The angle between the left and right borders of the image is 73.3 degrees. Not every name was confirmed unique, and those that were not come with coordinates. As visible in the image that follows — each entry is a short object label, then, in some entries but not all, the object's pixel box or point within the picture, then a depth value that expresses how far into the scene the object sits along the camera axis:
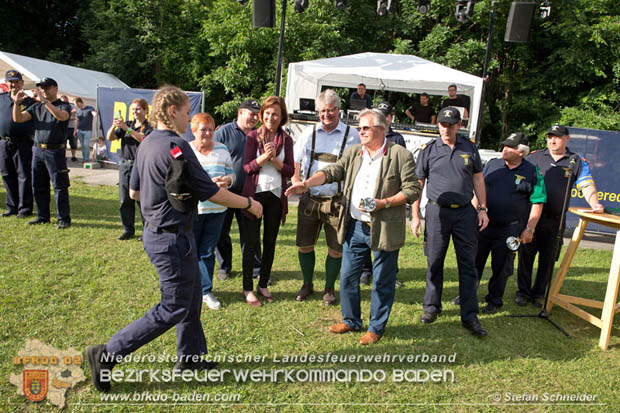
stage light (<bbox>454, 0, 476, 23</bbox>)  10.70
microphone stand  4.07
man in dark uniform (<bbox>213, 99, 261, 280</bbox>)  4.36
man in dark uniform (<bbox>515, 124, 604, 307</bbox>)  4.35
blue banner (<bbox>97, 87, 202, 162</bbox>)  10.77
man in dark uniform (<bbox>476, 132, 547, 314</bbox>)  4.25
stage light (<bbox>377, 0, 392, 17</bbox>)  10.56
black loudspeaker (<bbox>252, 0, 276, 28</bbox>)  10.25
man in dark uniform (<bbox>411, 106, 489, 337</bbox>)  3.76
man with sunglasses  3.27
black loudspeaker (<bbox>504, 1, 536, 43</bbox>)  10.08
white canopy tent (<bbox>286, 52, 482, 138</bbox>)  10.52
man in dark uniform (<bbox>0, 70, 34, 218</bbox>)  6.14
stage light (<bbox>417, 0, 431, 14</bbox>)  10.88
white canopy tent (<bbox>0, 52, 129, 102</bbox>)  14.10
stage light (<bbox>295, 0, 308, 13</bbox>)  10.88
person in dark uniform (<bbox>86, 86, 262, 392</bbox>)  2.55
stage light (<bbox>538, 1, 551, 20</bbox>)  10.45
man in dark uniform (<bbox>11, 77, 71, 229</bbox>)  5.82
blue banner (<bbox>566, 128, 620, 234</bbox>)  7.86
